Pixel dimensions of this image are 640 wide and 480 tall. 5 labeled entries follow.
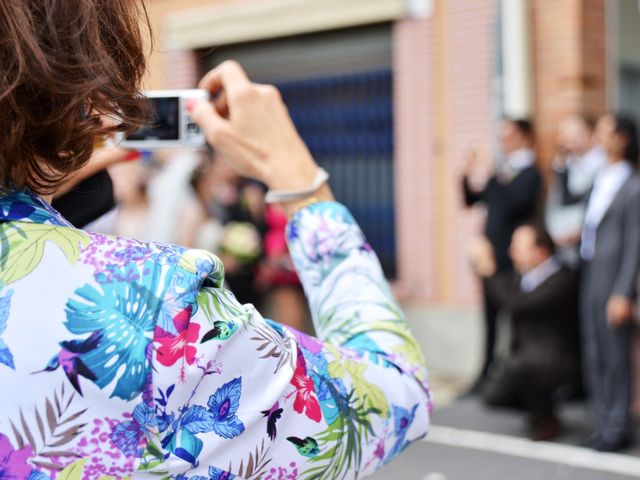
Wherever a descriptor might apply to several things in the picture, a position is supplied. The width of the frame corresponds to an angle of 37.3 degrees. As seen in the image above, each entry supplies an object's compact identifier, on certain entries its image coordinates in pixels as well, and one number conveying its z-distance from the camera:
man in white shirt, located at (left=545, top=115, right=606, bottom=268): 6.57
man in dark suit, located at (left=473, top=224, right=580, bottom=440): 5.83
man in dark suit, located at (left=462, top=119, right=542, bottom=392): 6.98
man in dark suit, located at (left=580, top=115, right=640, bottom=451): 5.42
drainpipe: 7.27
